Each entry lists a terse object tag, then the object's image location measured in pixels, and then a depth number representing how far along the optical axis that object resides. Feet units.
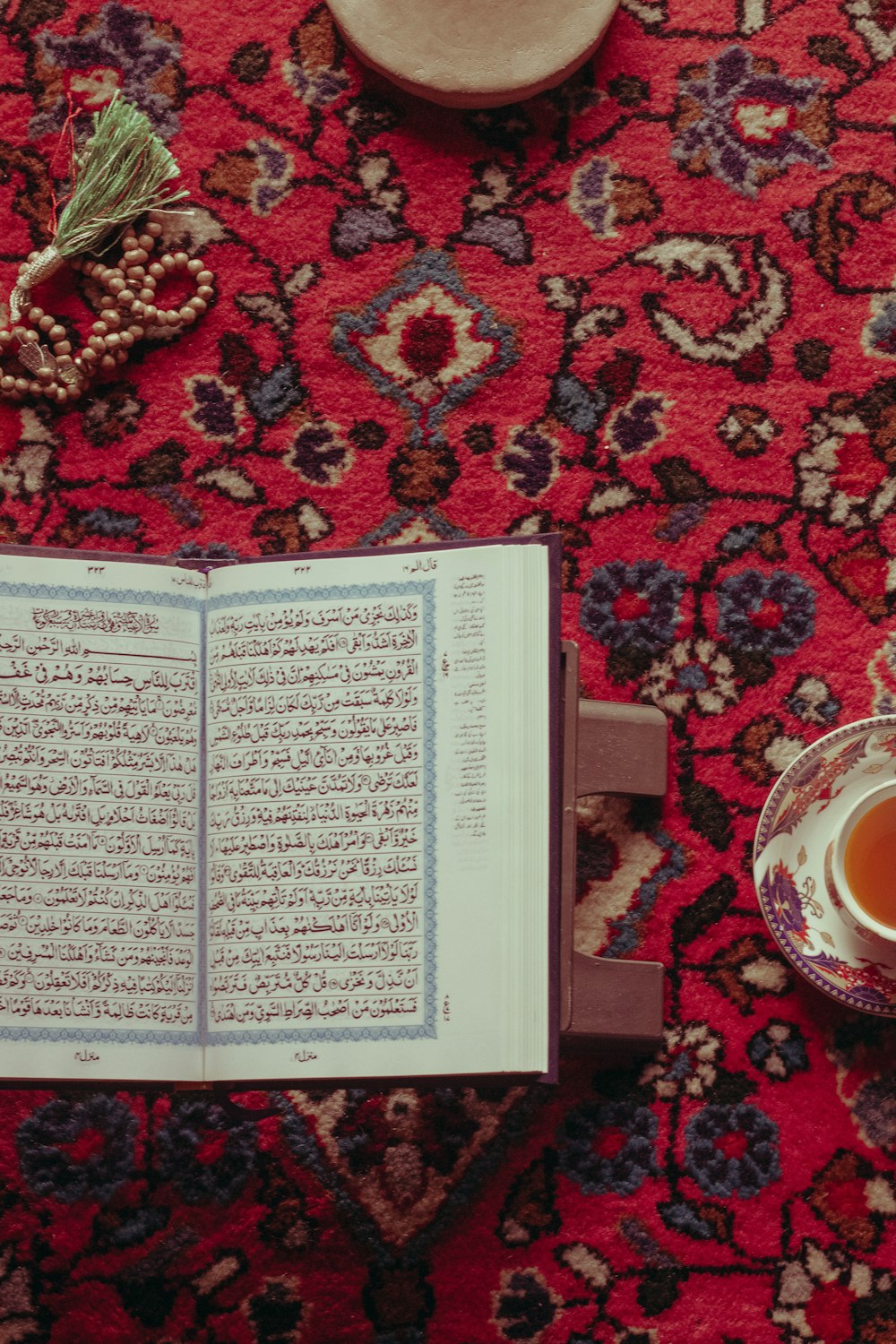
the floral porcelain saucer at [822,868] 3.70
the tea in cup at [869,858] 3.58
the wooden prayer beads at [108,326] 4.37
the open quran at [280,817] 3.09
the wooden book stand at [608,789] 3.39
